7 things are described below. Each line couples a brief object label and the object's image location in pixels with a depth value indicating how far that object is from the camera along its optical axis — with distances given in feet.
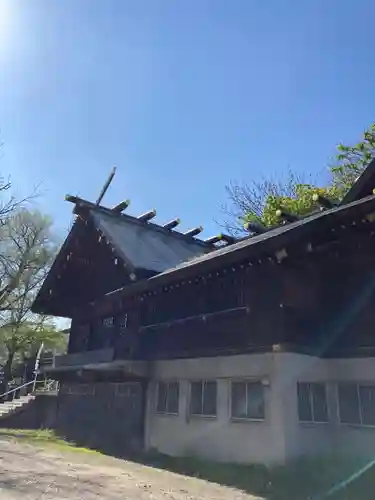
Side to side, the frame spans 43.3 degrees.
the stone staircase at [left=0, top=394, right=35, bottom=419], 64.80
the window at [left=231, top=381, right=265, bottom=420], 33.68
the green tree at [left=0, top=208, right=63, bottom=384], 89.35
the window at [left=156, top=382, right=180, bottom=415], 41.88
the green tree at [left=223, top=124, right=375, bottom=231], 71.15
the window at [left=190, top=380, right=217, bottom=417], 37.81
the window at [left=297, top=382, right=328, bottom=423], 33.32
